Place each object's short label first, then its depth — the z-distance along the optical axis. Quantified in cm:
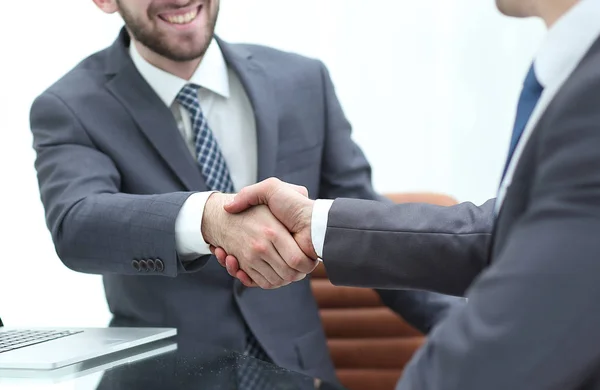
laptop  117
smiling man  155
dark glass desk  108
